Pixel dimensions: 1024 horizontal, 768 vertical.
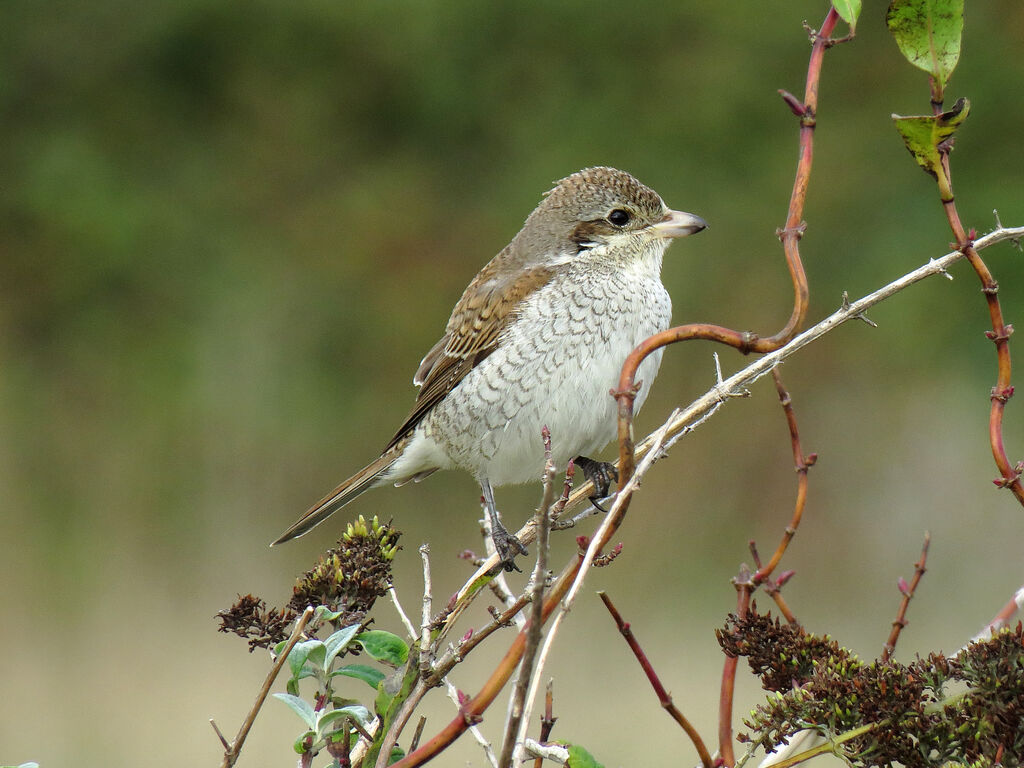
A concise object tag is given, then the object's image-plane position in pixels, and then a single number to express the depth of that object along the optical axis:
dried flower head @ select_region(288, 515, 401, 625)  3.73
